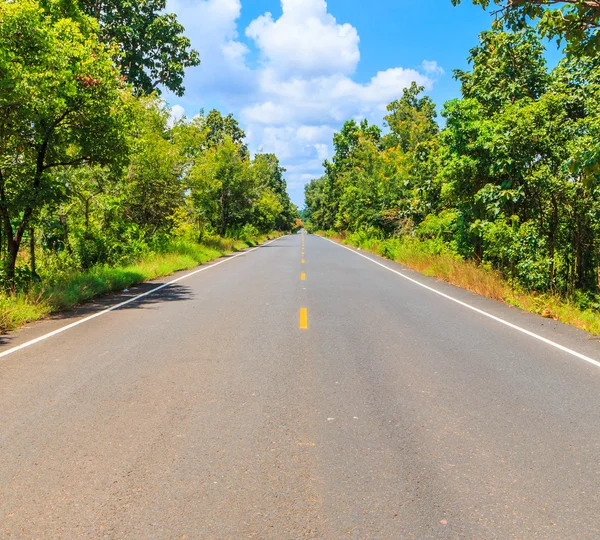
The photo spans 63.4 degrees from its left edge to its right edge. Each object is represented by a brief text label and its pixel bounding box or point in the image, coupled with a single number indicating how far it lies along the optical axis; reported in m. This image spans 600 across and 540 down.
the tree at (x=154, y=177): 20.55
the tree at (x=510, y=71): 17.02
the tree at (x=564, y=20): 7.10
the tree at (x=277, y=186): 45.87
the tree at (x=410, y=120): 37.25
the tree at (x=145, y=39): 24.83
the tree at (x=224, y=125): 59.28
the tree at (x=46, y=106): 9.10
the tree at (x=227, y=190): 35.59
